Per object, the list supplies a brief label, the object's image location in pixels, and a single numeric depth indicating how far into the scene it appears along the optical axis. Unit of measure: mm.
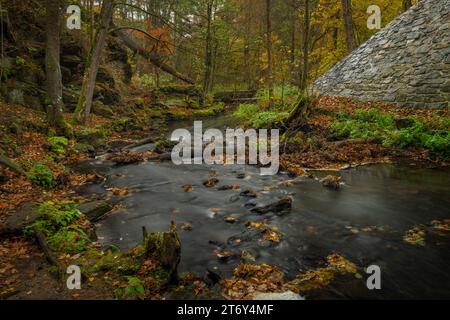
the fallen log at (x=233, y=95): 30355
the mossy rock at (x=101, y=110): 17391
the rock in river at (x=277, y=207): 6948
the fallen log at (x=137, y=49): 23828
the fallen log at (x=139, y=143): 13462
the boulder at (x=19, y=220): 5305
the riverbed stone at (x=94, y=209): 6512
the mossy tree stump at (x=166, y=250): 4449
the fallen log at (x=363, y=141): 11599
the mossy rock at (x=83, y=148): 11874
